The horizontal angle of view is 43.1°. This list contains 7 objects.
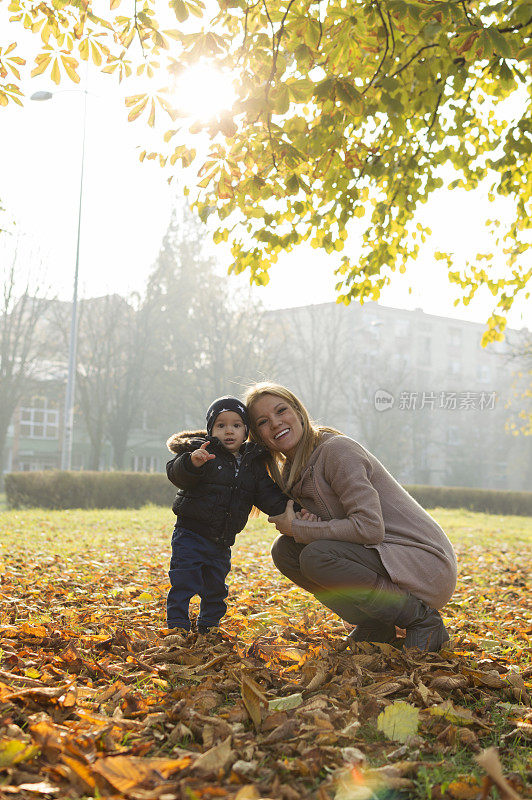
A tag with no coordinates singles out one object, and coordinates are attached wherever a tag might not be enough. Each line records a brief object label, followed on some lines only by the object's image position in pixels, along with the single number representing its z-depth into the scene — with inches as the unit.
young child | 144.6
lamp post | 813.9
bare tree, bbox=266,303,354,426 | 1528.1
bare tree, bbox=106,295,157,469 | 1245.1
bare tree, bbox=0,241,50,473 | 1165.1
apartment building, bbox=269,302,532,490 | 1549.0
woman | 128.7
